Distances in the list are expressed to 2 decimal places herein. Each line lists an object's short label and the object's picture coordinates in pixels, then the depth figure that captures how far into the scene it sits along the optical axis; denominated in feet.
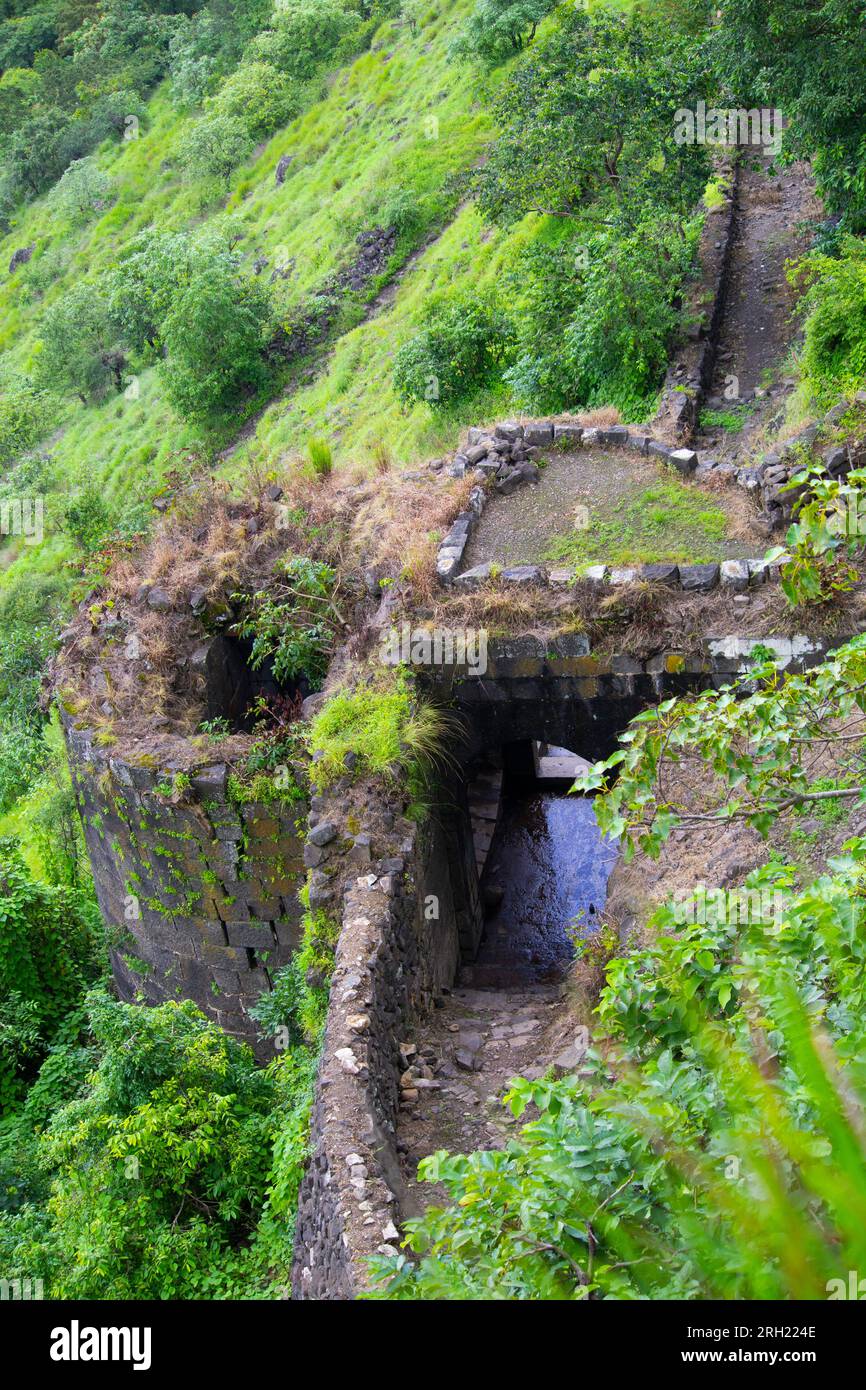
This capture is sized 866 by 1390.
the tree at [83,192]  139.74
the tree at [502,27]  88.74
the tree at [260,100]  121.08
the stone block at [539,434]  43.91
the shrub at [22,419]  108.58
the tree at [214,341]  87.15
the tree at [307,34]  121.80
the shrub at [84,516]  70.85
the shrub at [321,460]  48.73
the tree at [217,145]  122.31
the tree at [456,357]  61.16
